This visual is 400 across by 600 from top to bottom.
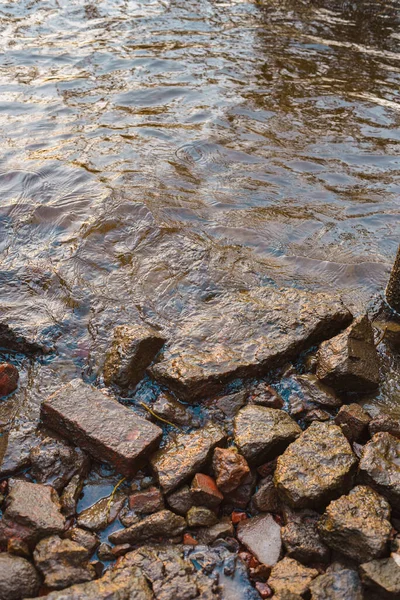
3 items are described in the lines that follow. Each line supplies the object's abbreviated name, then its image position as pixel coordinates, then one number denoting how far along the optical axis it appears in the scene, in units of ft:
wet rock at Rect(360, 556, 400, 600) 8.35
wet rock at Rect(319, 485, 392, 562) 8.87
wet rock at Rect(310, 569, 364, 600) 8.58
